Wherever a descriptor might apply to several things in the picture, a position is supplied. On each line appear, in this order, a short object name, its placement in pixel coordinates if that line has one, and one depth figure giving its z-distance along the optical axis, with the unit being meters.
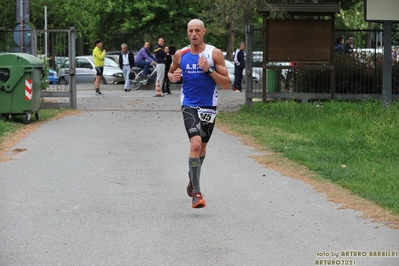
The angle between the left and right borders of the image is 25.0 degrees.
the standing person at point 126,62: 30.19
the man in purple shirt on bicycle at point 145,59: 30.56
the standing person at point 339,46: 21.84
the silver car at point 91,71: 38.44
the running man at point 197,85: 8.94
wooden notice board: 20.94
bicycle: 32.44
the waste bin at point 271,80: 21.92
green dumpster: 17.81
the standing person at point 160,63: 27.77
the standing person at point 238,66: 30.84
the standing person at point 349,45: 21.81
